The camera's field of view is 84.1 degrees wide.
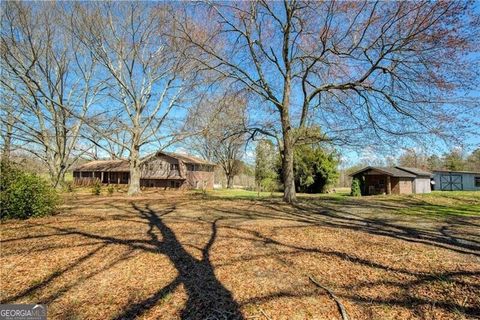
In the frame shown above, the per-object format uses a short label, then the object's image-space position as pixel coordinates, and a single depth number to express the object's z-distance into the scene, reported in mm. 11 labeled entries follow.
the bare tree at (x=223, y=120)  12086
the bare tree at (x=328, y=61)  7921
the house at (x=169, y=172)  33156
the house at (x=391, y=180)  27453
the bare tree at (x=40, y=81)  15695
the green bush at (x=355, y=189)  25875
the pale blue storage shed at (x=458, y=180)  34406
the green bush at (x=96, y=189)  19491
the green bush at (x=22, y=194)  7664
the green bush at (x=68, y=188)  21209
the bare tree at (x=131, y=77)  16719
